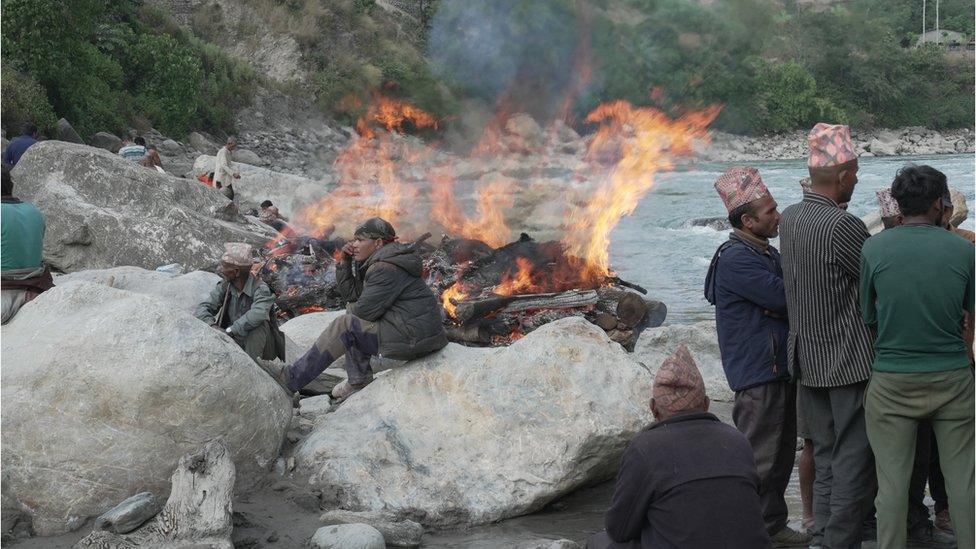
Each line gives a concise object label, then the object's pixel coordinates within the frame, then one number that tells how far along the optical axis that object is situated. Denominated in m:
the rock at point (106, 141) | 25.27
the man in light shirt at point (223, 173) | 18.41
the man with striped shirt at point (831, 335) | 4.19
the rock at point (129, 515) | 4.65
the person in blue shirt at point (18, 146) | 14.13
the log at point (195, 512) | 4.52
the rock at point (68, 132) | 21.98
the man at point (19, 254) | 6.03
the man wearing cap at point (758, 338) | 4.53
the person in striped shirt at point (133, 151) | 18.82
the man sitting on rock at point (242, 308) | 6.70
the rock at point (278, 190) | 19.44
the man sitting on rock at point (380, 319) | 6.15
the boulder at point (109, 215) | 12.40
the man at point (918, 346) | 3.77
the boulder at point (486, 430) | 5.39
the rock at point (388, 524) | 4.85
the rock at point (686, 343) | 8.52
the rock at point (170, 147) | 29.23
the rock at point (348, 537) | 4.62
